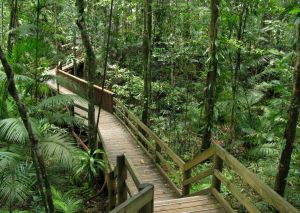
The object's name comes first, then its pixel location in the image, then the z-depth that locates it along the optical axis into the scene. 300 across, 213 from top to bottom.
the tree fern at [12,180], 4.77
